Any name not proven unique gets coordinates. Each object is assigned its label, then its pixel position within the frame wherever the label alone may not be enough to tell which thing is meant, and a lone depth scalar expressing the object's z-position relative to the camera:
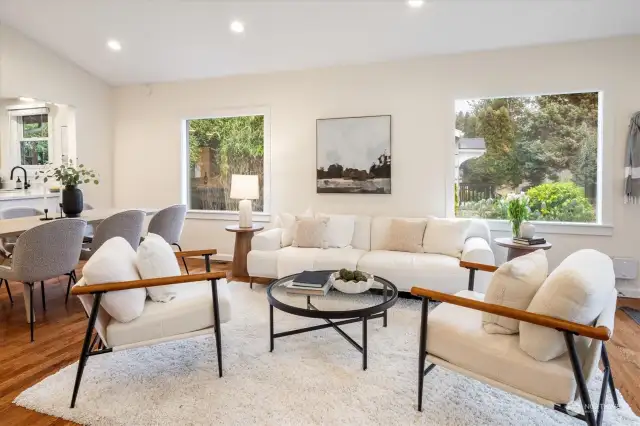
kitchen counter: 4.85
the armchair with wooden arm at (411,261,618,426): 1.62
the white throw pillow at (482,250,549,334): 1.87
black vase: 4.02
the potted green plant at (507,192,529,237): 4.01
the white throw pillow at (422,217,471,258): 4.02
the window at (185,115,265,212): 5.61
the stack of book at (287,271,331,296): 2.72
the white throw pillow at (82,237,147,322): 2.14
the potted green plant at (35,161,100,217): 4.01
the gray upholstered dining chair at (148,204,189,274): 4.28
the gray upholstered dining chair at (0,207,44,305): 3.72
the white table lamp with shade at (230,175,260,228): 4.85
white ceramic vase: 3.87
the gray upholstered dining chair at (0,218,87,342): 2.96
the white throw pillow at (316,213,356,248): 4.44
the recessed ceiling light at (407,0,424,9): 3.70
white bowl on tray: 2.76
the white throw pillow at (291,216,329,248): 4.34
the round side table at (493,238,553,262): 3.71
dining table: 3.05
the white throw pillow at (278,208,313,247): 4.54
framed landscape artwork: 4.84
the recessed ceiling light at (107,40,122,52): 4.98
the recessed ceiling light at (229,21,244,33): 4.34
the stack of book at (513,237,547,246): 3.81
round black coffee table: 2.42
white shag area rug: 2.02
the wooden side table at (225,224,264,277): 4.64
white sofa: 3.62
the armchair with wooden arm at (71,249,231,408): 2.11
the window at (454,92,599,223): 4.27
